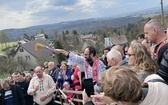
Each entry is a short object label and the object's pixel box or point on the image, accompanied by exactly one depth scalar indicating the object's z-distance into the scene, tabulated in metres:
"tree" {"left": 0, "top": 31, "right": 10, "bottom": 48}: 112.78
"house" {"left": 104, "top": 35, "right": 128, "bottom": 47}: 67.91
